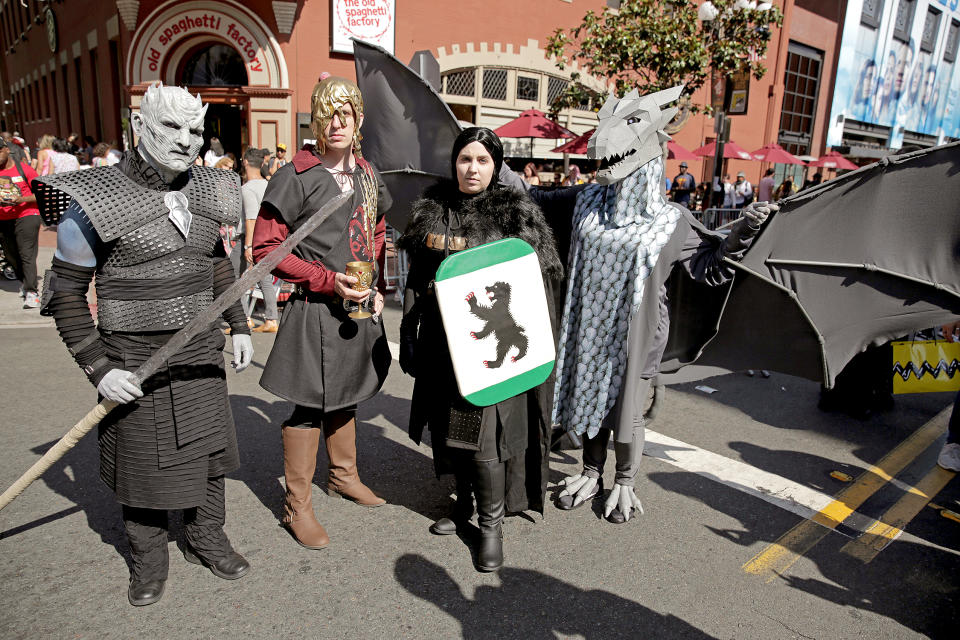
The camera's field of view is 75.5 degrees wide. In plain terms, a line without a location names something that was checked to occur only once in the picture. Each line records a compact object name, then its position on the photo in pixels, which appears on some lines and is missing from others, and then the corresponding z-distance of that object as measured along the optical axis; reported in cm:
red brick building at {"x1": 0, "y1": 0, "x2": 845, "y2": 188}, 1209
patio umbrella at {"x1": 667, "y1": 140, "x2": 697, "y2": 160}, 1305
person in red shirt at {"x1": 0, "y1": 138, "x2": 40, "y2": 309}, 671
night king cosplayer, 214
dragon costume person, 283
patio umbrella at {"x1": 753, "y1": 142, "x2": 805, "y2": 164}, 1490
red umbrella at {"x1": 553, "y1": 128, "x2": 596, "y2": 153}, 1154
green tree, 934
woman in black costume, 262
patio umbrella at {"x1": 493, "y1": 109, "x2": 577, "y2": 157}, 1124
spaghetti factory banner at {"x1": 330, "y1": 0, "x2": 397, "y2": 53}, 1249
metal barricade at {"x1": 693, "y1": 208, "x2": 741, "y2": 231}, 956
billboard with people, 2136
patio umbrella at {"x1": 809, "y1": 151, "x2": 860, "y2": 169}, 1656
